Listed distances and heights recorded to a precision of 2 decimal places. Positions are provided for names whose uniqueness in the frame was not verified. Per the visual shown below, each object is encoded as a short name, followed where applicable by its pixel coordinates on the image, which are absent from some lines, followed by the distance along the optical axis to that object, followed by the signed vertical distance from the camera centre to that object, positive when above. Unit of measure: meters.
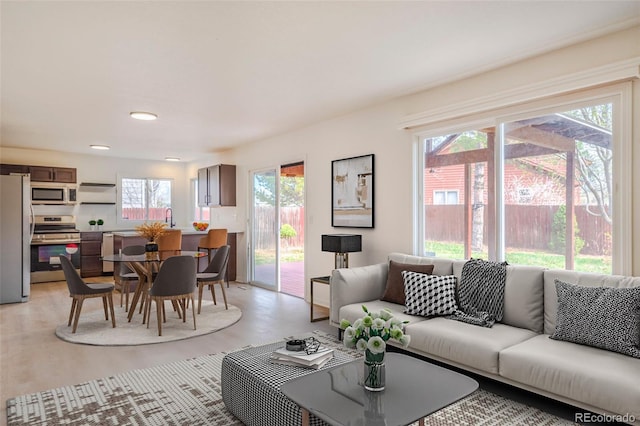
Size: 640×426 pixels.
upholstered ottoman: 2.05 -0.98
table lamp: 4.53 -0.38
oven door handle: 7.48 -0.56
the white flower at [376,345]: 1.87 -0.62
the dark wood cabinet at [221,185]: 7.61 +0.54
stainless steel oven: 7.47 -0.65
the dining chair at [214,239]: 6.79 -0.46
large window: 3.06 +0.21
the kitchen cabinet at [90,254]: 8.05 -0.84
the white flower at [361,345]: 1.90 -0.63
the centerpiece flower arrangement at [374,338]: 1.89 -0.61
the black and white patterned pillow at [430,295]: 3.37 -0.71
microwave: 7.72 +0.40
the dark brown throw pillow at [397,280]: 3.77 -0.66
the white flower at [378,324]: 1.92 -0.54
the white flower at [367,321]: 1.94 -0.53
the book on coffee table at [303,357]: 2.32 -0.87
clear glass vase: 1.90 -0.77
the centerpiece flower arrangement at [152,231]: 4.88 -0.22
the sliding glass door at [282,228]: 6.41 -0.26
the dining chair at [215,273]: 5.16 -0.80
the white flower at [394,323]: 1.97 -0.55
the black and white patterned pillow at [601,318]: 2.41 -0.67
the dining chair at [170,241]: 5.64 -0.41
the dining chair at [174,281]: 4.13 -0.73
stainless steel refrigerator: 5.76 -0.39
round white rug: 4.01 -1.28
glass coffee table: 1.66 -0.85
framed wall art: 4.84 +0.26
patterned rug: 2.44 -1.28
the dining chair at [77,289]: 4.20 -0.82
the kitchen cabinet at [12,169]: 7.42 +0.83
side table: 4.56 -0.79
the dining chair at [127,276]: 5.11 -0.82
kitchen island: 6.64 -0.51
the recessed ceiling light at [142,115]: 5.08 +1.26
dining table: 4.46 -0.66
